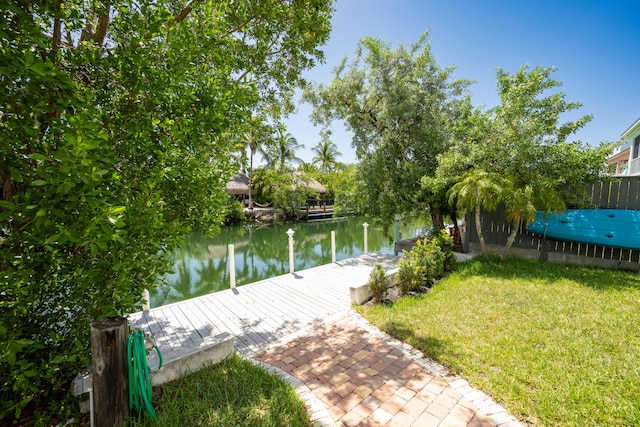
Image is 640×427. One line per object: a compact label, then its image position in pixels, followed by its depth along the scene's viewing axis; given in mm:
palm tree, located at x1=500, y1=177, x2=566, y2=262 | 6215
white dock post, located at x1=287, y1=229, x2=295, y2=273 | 7369
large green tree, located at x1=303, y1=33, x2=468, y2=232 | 8859
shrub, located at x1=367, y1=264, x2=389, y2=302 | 5191
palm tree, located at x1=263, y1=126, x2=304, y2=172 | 27453
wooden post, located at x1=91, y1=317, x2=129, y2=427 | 2152
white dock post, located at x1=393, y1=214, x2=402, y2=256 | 9453
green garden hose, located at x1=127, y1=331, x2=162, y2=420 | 2359
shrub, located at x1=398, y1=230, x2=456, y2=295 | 5574
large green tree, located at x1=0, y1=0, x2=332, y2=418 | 1678
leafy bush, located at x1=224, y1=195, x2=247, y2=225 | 23192
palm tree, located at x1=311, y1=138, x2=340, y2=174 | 41897
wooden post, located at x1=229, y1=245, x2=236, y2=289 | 6266
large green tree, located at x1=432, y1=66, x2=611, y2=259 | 6355
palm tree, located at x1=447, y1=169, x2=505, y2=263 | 6352
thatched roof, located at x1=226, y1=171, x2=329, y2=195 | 26500
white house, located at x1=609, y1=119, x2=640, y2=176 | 11030
